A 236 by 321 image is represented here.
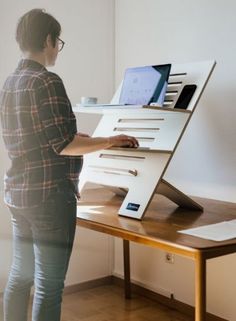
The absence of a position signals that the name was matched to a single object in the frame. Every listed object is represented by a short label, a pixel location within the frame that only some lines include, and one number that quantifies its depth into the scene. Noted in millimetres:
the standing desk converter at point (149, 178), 1724
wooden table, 1452
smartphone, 1940
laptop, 1978
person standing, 1506
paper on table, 1548
